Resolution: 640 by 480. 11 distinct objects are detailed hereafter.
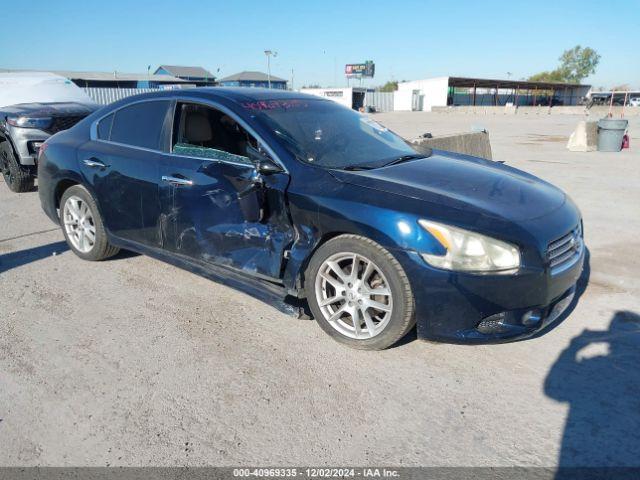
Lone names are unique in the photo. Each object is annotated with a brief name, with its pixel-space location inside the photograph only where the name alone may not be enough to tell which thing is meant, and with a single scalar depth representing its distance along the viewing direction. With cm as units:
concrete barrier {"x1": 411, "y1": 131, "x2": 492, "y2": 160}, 789
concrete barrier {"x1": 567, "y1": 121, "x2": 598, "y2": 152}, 1477
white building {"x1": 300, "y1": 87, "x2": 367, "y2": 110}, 5950
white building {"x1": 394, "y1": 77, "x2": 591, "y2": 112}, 6856
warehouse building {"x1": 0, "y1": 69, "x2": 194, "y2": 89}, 5538
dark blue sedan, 279
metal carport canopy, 6680
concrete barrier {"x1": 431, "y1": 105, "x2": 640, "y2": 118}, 5002
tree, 10412
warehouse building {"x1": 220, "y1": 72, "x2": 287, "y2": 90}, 8739
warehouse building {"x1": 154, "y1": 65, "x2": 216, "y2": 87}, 8362
